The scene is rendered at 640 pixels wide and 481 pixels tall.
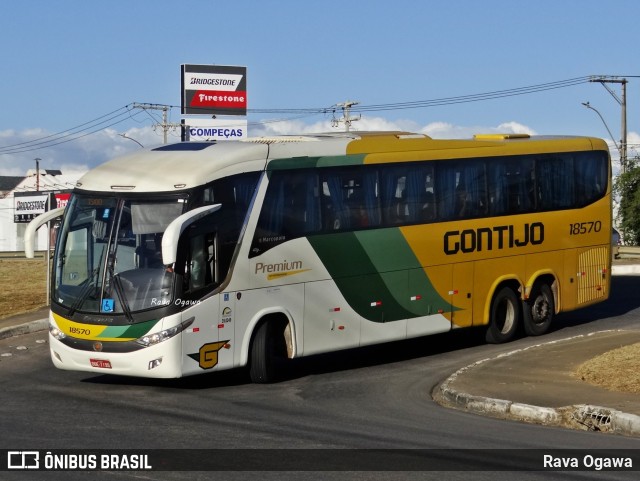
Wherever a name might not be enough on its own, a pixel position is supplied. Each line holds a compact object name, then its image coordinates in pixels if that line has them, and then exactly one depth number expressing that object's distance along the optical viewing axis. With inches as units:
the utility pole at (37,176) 4394.7
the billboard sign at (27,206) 3961.6
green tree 2410.2
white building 4106.8
